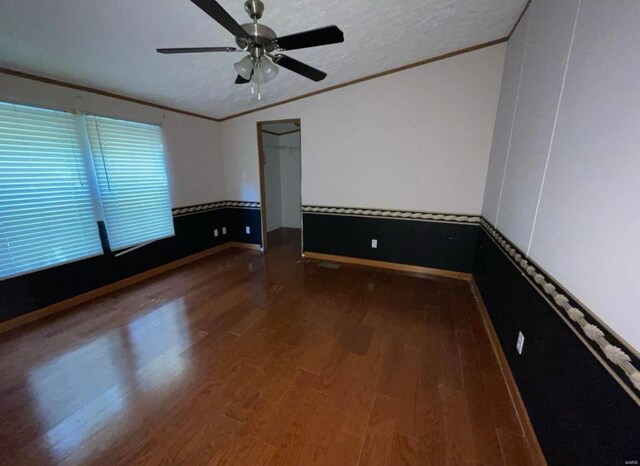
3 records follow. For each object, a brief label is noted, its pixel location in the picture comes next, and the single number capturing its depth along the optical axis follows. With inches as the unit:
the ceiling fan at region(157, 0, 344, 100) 48.5
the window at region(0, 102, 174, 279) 82.0
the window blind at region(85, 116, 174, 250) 105.3
